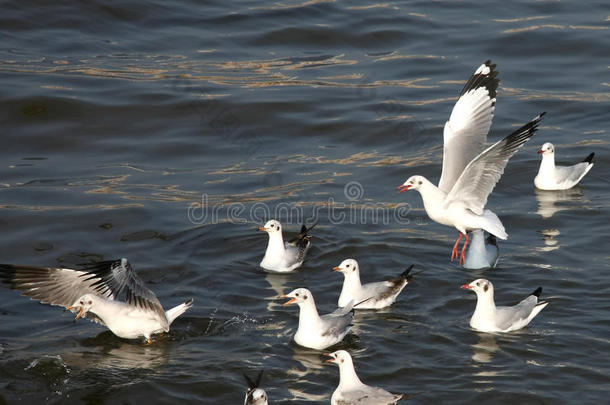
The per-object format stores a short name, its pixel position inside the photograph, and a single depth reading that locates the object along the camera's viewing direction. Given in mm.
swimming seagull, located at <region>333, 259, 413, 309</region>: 21078
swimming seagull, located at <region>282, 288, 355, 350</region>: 18875
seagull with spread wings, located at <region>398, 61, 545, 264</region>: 22266
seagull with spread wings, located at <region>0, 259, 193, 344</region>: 19156
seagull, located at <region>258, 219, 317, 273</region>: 23516
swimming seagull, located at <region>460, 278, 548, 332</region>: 19578
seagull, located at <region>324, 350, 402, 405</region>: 15984
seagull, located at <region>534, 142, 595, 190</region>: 29234
